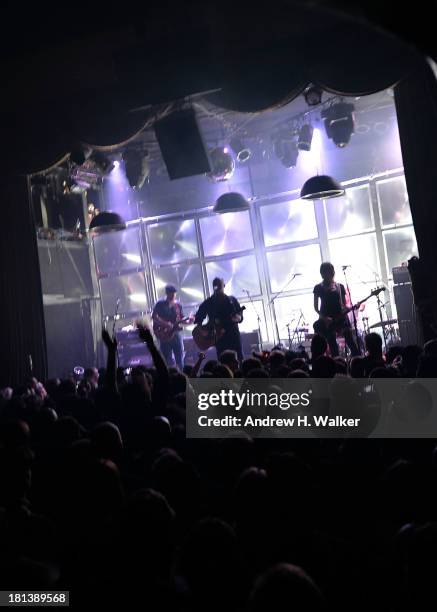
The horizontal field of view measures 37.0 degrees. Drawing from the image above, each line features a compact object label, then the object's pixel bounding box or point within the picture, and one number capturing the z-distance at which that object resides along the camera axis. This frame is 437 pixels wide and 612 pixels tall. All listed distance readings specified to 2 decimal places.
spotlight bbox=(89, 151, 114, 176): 10.52
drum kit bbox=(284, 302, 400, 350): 11.03
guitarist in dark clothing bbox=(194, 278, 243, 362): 9.41
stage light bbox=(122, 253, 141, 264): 14.69
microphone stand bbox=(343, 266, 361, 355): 8.42
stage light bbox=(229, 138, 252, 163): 11.87
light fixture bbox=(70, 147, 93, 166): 8.74
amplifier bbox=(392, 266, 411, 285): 10.29
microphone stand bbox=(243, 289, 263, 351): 12.55
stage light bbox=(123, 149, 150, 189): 10.37
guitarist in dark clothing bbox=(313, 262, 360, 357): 8.83
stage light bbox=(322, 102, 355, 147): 9.91
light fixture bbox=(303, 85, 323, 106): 7.85
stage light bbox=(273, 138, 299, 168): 12.21
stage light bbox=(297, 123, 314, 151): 11.13
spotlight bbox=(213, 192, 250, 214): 11.39
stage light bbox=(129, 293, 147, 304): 14.49
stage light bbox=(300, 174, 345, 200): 9.80
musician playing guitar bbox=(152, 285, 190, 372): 11.55
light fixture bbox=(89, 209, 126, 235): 10.71
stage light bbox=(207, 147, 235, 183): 11.73
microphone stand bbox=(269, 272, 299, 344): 13.71
